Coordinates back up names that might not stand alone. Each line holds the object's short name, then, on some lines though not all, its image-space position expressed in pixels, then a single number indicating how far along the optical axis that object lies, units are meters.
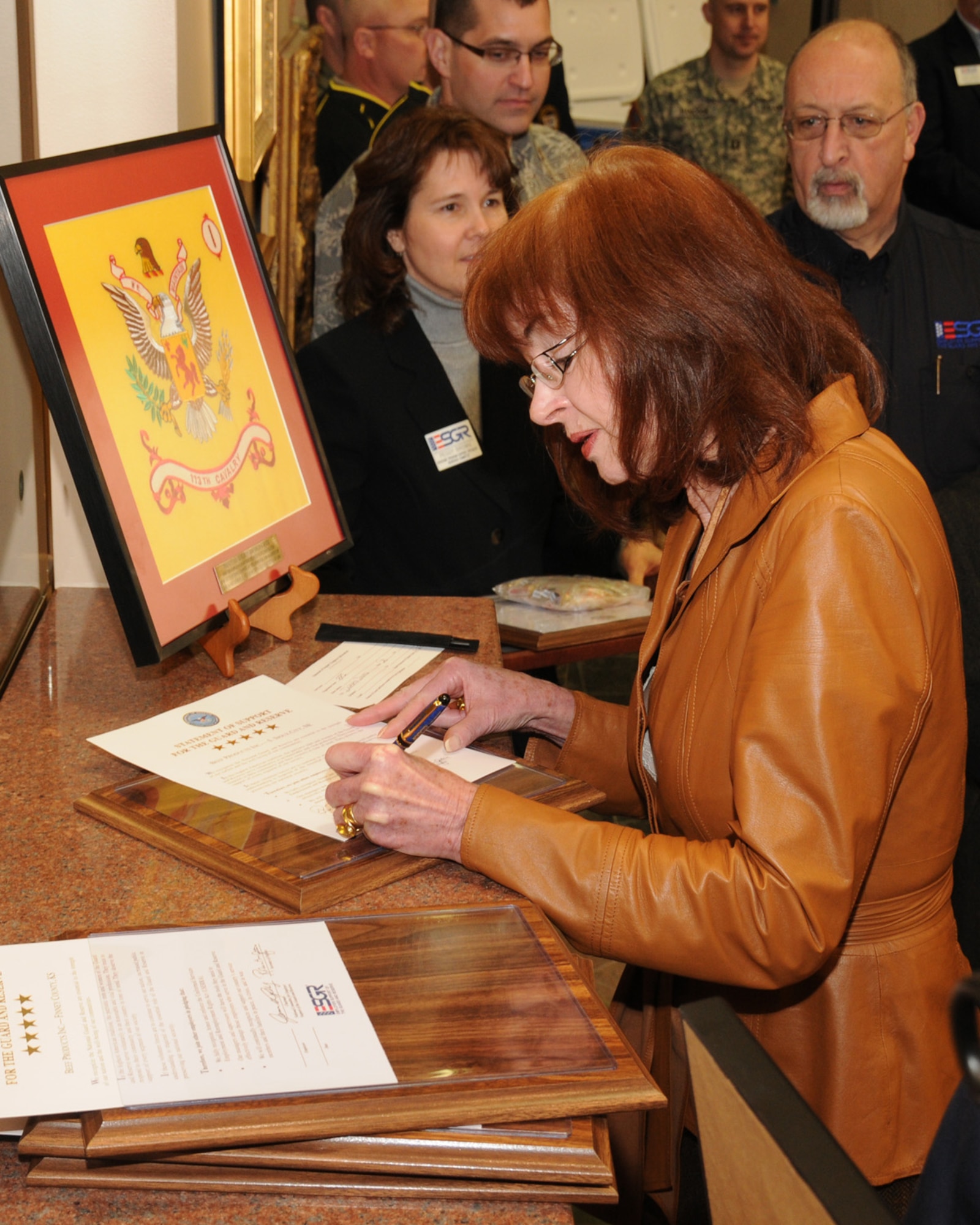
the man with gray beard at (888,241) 1.74
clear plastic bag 1.45
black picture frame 1.05
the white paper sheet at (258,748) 0.97
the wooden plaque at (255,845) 0.84
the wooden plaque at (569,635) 1.40
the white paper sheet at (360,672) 1.18
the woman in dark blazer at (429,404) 1.55
